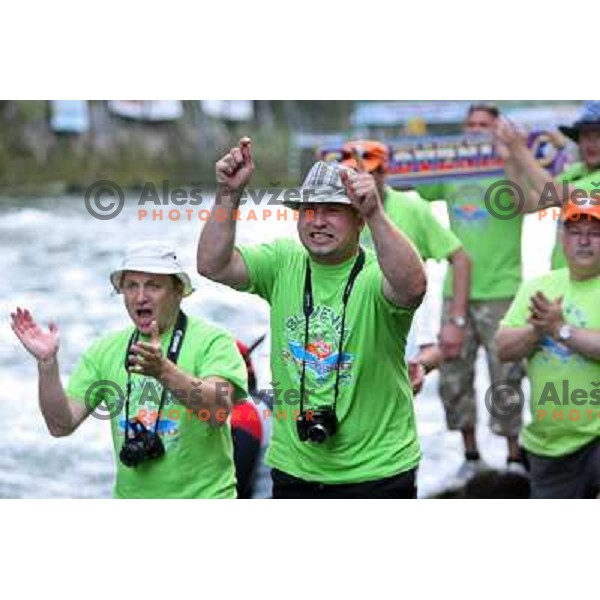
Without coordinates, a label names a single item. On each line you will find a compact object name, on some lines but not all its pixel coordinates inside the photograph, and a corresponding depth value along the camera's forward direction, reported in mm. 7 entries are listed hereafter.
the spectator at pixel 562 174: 10789
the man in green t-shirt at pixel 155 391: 8172
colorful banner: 12859
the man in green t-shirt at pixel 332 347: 8141
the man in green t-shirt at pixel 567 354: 9461
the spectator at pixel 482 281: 12844
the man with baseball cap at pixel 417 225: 10078
